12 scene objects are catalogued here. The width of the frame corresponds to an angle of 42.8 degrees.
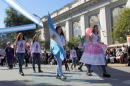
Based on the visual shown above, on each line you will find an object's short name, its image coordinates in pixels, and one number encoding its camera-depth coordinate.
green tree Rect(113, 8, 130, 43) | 18.72
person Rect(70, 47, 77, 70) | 9.13
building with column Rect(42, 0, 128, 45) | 25.85
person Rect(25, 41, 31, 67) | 11.17
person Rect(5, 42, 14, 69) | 10.05
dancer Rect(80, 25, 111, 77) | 5.89
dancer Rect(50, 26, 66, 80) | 5.49
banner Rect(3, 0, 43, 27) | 5.56
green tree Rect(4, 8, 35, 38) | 28.68
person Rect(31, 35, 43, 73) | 7.18
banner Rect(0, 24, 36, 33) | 10.41
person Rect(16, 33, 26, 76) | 6.57
